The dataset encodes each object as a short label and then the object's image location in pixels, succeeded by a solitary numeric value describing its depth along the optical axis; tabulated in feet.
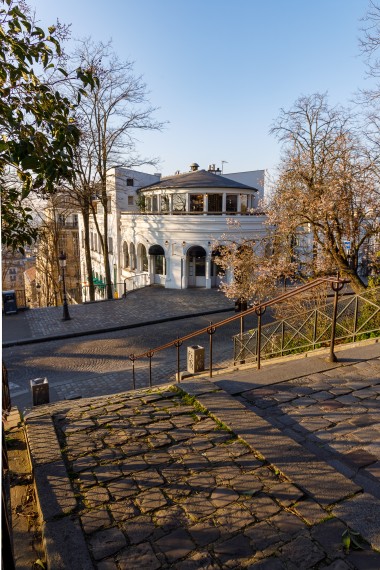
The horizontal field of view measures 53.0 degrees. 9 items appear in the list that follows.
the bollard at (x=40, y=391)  28.35
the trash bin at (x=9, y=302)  64.54
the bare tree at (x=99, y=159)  81.82
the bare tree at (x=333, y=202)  46.39
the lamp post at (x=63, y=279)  61.16
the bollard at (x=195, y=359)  31.76
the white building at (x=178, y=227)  87.76
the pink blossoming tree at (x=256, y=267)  50.06
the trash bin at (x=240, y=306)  62.37
